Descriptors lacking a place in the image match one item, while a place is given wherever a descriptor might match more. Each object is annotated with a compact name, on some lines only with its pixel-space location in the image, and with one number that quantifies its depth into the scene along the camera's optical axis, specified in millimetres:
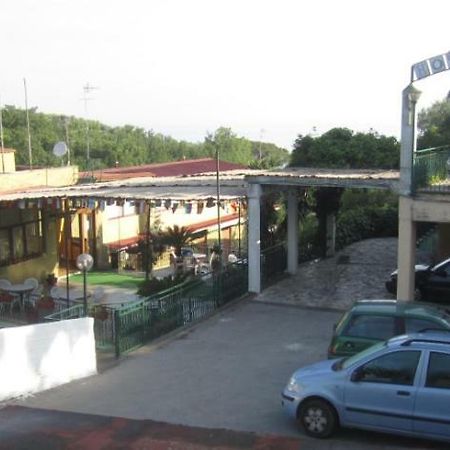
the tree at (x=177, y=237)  23406
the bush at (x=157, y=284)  16891
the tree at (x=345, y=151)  28312
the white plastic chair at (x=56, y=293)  18222
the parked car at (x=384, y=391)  7691
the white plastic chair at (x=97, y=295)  17708
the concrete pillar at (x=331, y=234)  23434
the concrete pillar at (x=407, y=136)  13766
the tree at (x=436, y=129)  30888
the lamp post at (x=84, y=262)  13633
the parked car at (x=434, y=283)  17016
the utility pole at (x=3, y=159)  27859
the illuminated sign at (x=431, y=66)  13312
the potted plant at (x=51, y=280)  21359
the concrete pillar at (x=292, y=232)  20156
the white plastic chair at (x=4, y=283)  18095
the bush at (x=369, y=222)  26378
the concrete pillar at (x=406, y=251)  14203
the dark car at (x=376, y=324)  10133
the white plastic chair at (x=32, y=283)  18562
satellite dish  24609
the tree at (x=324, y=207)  22938
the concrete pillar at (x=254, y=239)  17391
